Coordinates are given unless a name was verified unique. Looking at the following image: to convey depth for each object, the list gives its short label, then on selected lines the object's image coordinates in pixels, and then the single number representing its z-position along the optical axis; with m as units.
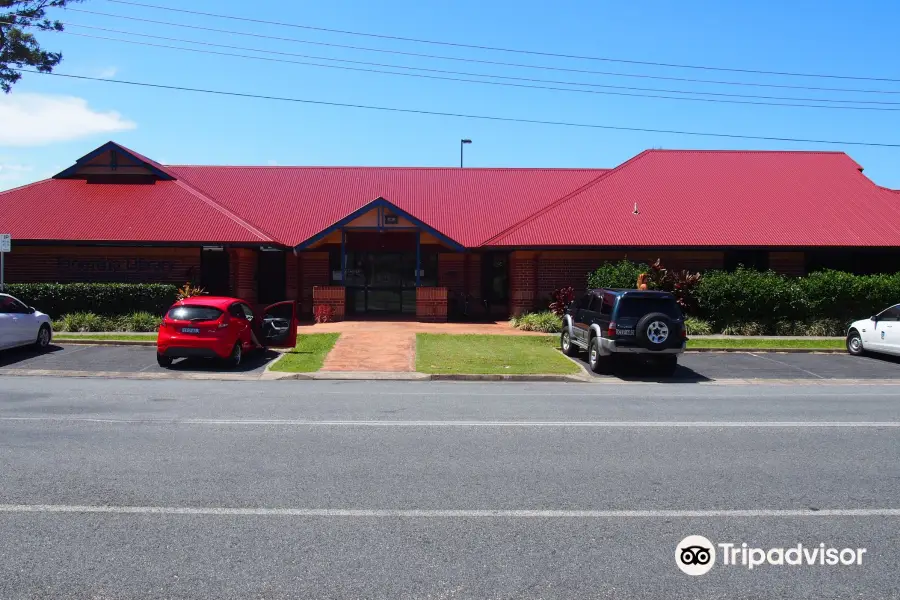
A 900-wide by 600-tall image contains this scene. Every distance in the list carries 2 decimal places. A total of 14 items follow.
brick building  24.28
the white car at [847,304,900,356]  17.31
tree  22.06
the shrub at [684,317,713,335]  21.58
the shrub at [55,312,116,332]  21.00
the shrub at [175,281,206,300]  22.11
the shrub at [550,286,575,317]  23.47
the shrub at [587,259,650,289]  22.42
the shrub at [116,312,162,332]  21.12
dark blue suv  14.53
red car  14.90
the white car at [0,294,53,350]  16.00
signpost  18.58
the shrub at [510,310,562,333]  22.41
